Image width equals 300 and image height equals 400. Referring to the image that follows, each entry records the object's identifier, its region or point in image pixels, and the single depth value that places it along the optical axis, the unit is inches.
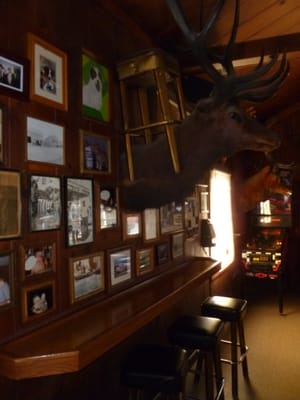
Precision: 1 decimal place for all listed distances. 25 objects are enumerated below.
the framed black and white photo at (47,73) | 60.6
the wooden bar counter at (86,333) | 47.4
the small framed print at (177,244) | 114.2
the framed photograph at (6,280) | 53.2
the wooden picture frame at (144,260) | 92.2
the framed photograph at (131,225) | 87.4
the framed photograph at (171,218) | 108.4
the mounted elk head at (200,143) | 82.6
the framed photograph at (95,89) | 74.1
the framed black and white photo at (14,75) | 54.5
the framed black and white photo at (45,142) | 59.7
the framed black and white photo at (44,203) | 59.4
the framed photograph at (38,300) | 57.3
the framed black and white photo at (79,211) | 67.9
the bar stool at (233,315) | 113.2
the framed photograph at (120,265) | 81.0
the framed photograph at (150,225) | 97.0
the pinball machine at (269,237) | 199.8
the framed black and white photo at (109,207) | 78.5
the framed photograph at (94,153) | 72.4
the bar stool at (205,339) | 93.0
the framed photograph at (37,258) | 57.4
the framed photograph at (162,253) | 103.0
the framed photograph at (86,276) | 68.4
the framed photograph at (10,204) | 53.9
